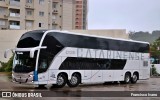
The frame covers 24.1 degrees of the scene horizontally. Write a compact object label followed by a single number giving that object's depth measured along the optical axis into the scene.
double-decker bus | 22.53
